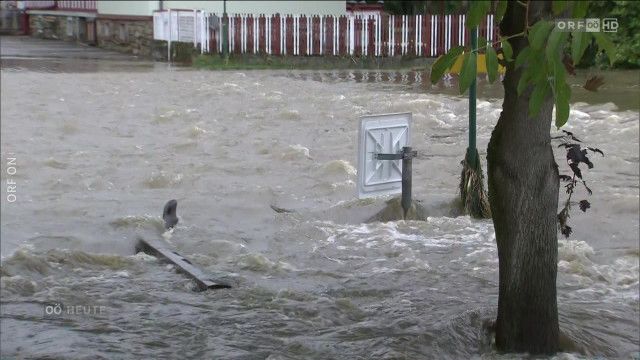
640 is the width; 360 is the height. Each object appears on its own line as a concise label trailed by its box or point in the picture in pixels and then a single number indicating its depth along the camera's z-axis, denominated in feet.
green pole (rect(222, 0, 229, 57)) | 175.73
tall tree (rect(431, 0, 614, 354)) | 30.60
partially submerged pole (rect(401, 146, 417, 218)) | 53.31
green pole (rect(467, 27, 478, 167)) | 53.13
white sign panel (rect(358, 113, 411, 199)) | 52.21
